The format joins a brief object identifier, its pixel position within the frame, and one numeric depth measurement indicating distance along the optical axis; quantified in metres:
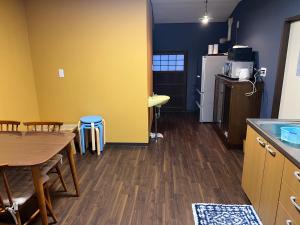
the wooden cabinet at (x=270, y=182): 1.44
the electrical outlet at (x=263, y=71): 3.30
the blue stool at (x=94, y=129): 3.40
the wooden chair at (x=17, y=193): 1.63
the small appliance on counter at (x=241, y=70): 3.51
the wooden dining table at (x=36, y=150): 1.72
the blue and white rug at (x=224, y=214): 2.05
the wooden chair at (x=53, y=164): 2.10
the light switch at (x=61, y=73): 3.61
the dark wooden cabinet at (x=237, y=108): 3.38
